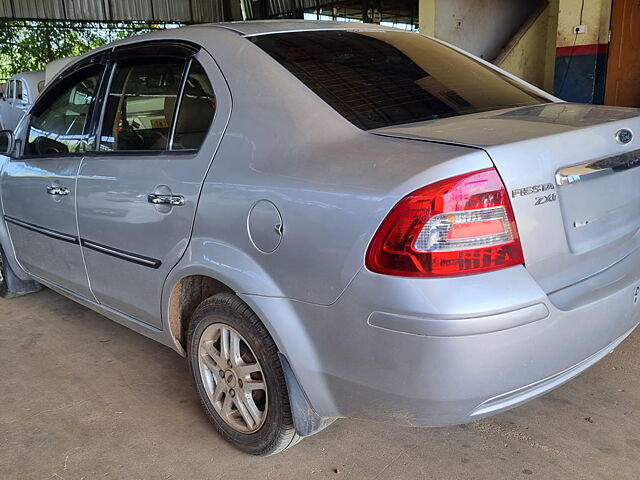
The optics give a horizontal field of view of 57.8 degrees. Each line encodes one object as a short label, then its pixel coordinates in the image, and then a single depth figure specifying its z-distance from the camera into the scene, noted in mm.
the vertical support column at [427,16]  10078
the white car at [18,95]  12873
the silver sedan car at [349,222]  1634
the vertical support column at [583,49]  7664
